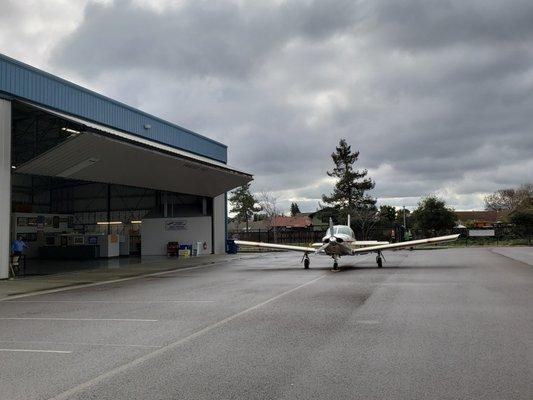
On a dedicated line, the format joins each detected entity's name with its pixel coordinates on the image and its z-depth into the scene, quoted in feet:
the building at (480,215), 324.78
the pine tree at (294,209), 495.16
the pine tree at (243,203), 273.13
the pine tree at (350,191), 240.12
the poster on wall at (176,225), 122.72
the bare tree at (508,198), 294.25
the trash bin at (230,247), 133.18
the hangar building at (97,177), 65.92
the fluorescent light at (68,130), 65.61
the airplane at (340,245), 72.43
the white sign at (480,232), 170.91
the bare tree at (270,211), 247.74
